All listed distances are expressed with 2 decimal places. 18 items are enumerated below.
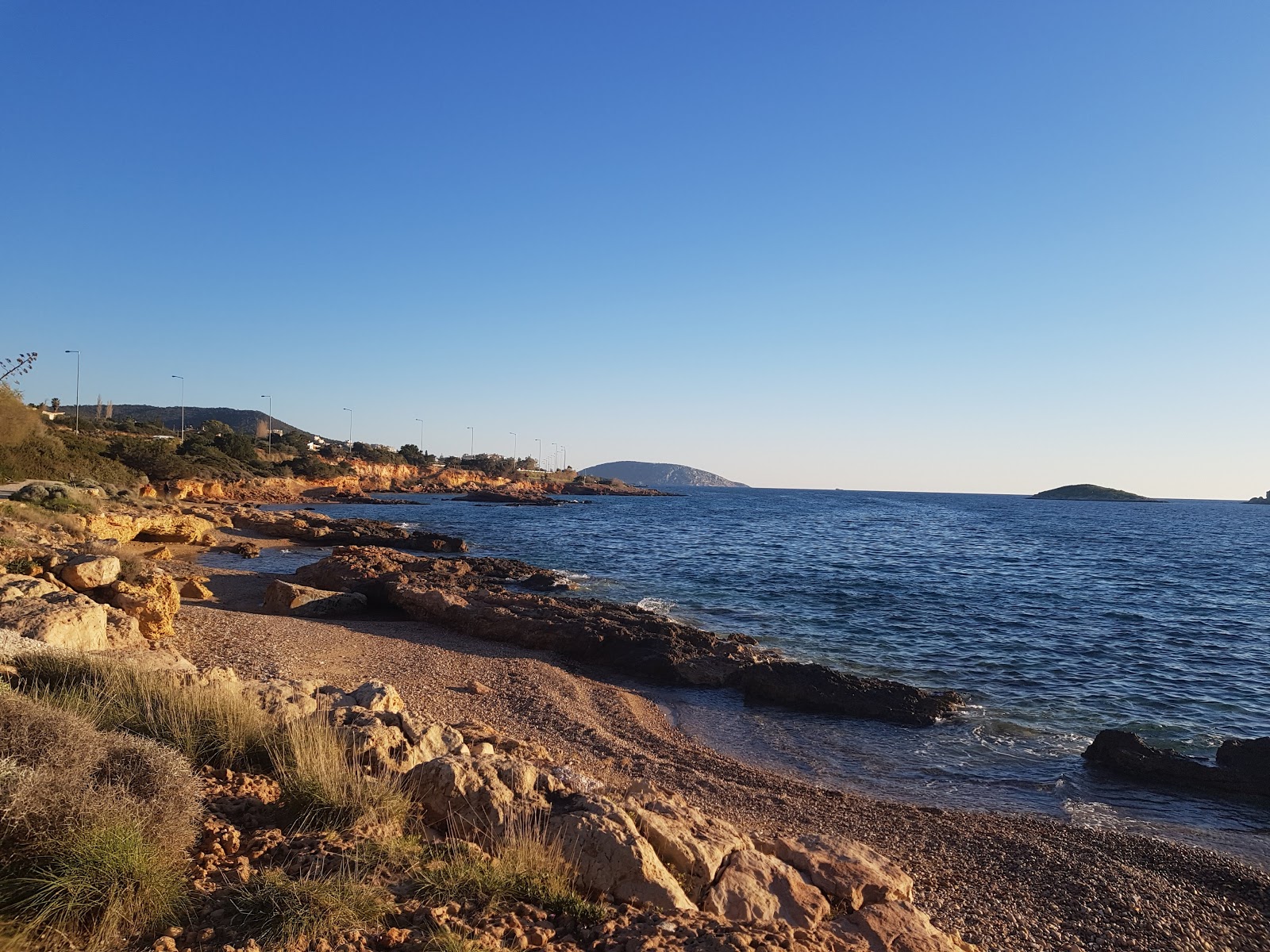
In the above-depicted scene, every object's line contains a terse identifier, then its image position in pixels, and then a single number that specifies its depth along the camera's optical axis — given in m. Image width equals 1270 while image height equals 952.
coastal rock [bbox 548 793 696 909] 4.73
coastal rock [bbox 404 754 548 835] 5.28
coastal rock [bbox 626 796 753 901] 5.28
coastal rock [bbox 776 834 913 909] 5.69
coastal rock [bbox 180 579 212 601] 18.67
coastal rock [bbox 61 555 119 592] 12.42
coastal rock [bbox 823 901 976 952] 5.01
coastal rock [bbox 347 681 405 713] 7.99
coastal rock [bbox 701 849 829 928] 5.07
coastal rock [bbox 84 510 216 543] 25.09
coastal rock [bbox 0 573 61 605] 9.80
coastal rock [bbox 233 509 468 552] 37.38
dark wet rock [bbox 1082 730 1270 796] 10.45
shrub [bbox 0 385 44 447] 31.97
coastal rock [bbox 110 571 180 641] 12.36
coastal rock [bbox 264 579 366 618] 18.64
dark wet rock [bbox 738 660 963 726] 13.35
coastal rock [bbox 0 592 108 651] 8.71
